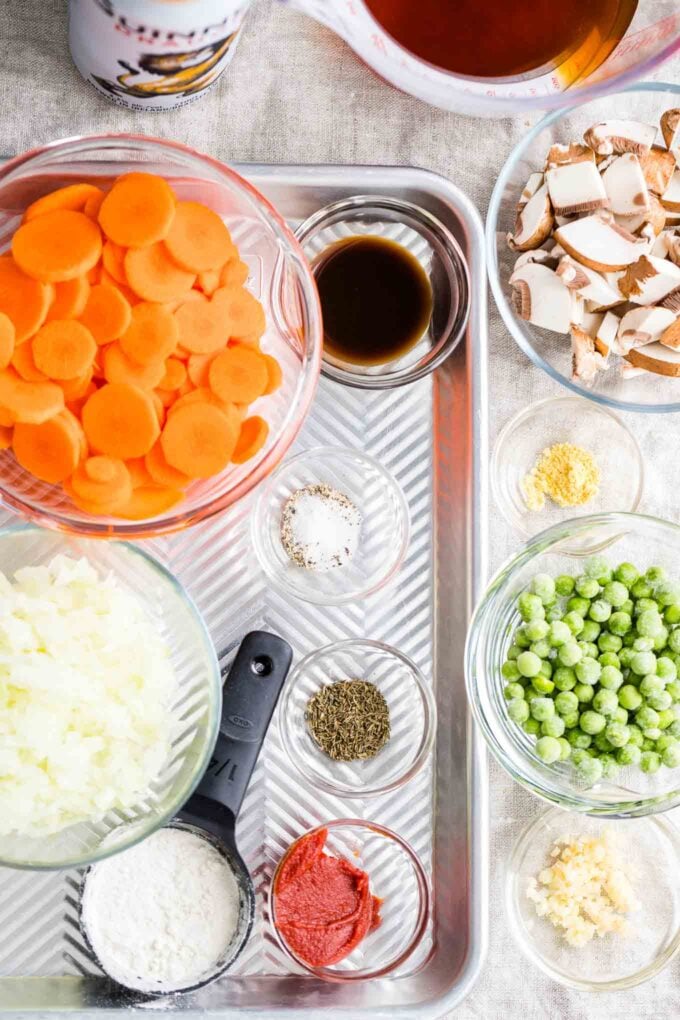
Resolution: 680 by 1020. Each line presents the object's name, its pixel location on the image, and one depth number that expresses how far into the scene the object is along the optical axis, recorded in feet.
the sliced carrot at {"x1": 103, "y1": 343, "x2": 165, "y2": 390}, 2.11
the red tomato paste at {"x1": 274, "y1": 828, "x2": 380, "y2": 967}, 2.33
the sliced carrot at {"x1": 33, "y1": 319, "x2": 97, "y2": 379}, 2.09
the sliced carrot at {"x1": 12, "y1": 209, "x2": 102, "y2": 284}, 2.09
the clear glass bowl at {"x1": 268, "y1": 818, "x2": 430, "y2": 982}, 2.37
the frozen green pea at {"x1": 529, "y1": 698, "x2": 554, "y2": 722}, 2.27
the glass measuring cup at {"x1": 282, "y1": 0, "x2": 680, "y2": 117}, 2.03
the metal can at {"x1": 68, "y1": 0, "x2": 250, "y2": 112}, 2.07
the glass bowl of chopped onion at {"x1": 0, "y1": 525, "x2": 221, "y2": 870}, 2.19
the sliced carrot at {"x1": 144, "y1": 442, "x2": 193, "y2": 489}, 2.14
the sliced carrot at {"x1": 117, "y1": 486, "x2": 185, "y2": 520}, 2.16
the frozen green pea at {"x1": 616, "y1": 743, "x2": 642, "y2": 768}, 2.25
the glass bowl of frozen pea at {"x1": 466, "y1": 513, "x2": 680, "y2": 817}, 2.27
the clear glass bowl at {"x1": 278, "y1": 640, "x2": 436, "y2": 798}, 2.39
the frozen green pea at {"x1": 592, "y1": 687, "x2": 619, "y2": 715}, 2.27
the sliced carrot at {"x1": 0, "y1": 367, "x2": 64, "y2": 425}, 2.09
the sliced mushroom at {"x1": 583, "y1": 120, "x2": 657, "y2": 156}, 2.32
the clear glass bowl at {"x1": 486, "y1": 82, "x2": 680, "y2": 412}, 2.38
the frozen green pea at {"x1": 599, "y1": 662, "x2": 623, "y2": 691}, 2.28
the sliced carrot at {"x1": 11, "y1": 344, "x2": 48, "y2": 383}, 2.10
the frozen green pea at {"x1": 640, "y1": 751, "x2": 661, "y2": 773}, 2.26
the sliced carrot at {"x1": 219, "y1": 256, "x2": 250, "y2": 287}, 2.15
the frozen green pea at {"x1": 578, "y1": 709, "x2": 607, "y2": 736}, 2.27
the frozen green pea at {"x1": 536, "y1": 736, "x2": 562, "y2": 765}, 2.25
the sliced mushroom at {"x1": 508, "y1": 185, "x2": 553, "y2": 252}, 2.31
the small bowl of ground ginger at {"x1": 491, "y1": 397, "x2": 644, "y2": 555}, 2.44
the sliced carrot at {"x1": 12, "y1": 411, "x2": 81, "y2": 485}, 2.10
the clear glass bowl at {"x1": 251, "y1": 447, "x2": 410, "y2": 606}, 2.40
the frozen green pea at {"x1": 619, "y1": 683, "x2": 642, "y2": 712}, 2.27
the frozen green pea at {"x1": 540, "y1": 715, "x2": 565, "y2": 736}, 2.27
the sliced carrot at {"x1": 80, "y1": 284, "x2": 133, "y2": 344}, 2.10
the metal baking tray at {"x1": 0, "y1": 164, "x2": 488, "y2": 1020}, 2.34
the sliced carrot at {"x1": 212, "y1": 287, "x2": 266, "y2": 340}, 2.14
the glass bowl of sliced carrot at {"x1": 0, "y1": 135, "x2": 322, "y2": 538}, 2.10
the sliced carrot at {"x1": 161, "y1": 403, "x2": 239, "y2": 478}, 2.12
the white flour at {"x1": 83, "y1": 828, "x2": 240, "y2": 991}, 2.30
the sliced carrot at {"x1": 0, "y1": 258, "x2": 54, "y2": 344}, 2.09
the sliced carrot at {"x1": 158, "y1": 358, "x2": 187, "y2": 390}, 2.14
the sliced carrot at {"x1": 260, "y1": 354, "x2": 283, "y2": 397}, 2.18
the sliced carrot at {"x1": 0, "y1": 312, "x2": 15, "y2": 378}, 2.08
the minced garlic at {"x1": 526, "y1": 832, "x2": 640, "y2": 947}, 2.44
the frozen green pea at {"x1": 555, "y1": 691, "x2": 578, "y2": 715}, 2.27
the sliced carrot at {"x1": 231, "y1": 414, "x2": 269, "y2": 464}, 2.17
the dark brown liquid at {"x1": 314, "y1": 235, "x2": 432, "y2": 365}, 2.39
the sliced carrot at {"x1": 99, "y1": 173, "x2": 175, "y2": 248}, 2.11
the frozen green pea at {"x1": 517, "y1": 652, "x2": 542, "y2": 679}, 2.27
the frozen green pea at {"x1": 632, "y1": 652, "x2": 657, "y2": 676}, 2.26
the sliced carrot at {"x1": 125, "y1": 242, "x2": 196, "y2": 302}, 2.11
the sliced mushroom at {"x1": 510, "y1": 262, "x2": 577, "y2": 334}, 2.32
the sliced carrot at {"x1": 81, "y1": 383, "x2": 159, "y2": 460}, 2.10
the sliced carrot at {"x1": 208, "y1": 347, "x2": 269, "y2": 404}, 2.14
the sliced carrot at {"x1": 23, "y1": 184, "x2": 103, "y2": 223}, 2.13
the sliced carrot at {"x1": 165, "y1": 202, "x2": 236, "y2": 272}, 2.13
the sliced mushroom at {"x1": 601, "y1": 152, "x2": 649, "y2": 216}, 2.30
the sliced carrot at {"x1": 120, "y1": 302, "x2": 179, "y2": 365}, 2.11
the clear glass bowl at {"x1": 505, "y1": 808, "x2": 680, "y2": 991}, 2.44
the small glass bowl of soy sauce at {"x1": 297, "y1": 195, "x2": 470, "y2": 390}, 2.39
